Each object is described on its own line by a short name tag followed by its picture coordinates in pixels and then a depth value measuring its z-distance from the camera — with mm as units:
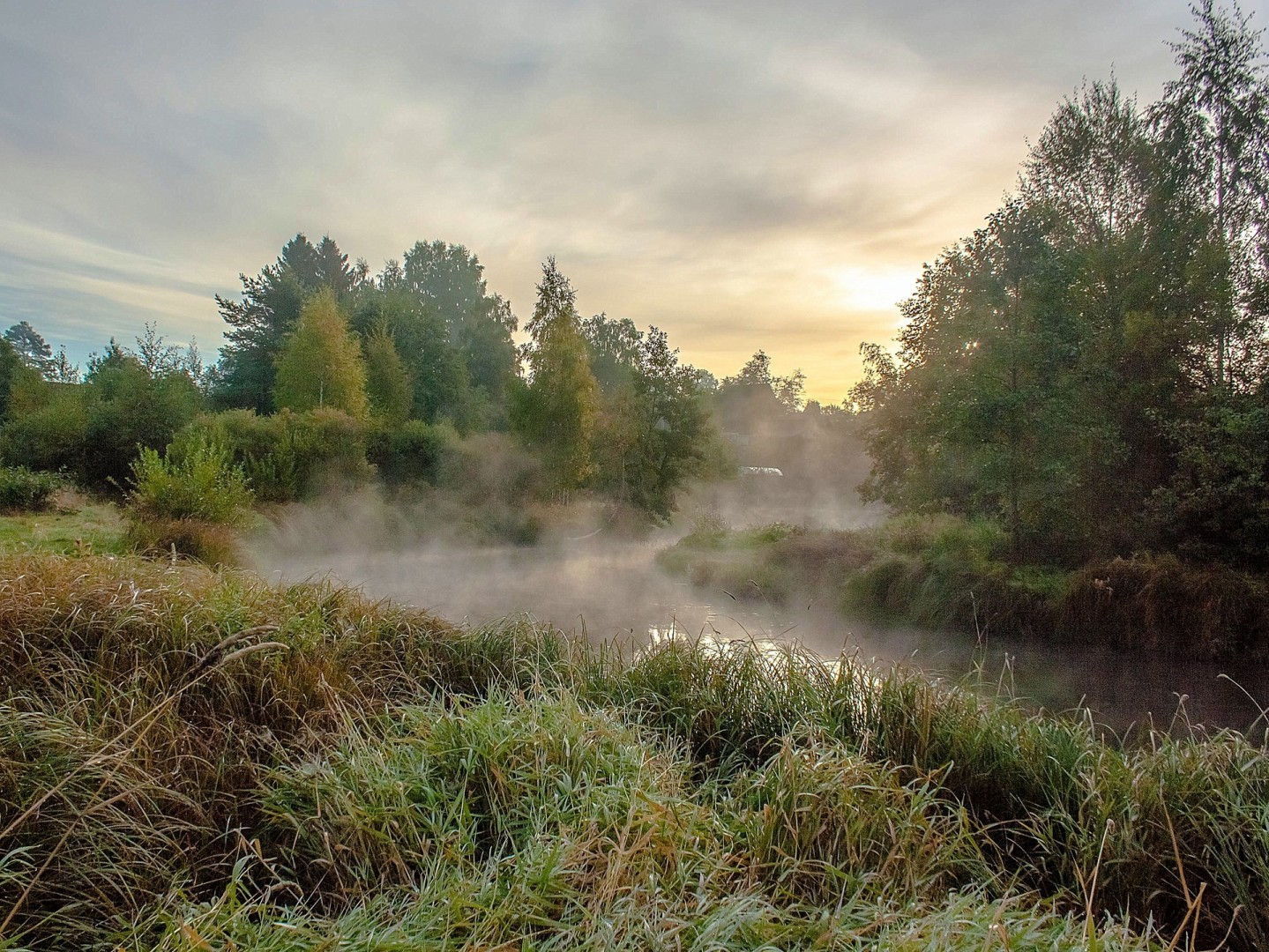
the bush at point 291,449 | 14344
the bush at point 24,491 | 11359
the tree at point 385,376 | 24750
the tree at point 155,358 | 16938
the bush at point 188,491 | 9250
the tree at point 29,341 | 53000
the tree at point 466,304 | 38250
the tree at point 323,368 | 20500
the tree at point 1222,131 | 11281
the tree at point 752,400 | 44031
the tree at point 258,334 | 28172
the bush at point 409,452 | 17734
